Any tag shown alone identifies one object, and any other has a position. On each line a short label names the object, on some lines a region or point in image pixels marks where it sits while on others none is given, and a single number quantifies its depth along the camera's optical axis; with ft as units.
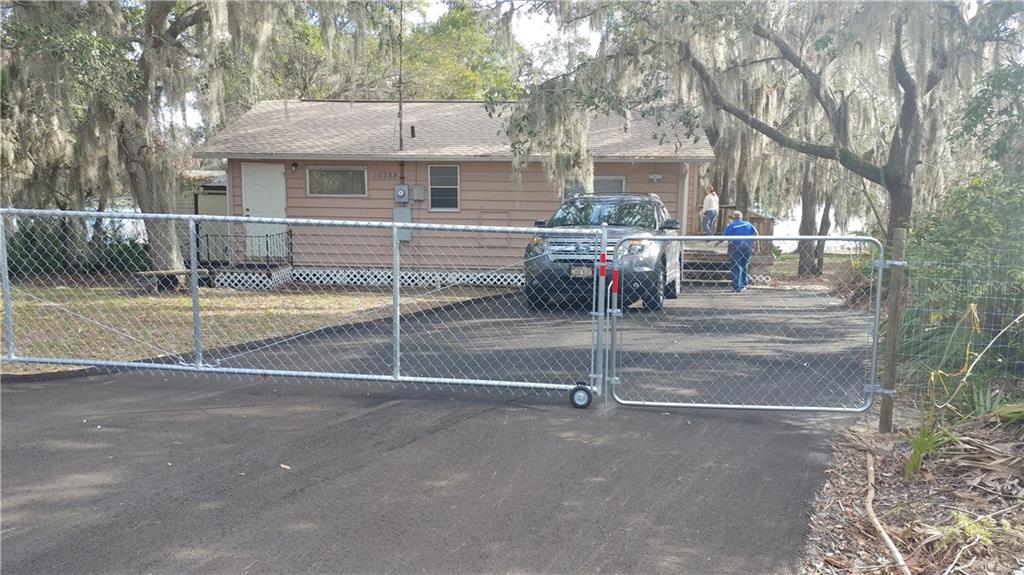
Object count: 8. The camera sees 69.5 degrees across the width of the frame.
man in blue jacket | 35.94
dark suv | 30.35
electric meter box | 53.21
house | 52.24
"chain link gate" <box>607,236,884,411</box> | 20.94
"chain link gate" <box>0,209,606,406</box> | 23.44
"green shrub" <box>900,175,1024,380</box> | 18.61
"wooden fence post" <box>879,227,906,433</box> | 17.47
